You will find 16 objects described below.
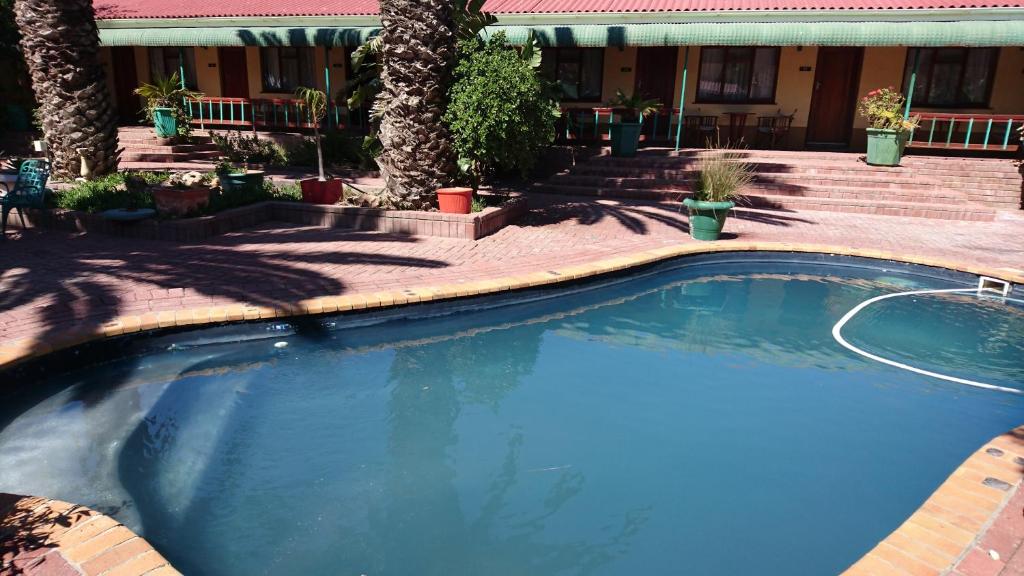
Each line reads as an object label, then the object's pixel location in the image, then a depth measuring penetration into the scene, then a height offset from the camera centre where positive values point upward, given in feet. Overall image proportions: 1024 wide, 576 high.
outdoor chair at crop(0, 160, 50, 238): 31.73 -3.39
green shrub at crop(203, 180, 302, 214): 36.11 -3.85
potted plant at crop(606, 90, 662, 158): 53.52 +1.00
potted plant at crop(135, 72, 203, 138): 61.21 +1.40
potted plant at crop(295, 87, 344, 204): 38.37 -3.20
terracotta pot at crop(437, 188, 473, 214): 35.65 -3.46
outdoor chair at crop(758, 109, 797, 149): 60.23 +1.20
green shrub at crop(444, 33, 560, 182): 35.14 +1.24
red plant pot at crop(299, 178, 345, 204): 38.40 -3.45
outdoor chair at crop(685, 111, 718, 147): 62.39 +1.11
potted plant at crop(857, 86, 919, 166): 49.52 +1.07
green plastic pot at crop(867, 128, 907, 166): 49.52 -0.04
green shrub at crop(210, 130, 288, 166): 60.18 -2.16
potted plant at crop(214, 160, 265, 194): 38.93 -3.07
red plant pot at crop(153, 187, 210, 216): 33.45 -3.67
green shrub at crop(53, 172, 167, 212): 34.76 -3.88
